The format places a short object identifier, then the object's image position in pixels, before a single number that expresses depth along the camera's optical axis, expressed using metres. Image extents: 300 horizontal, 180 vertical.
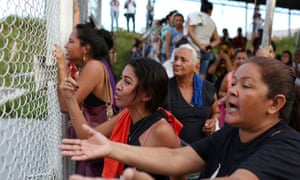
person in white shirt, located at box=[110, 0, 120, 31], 15.23
